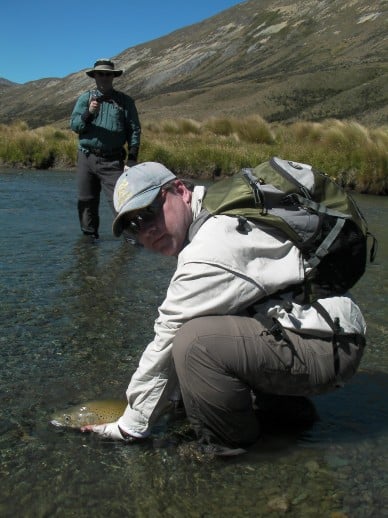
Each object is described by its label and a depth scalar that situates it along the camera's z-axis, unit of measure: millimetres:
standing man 6758
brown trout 2795
